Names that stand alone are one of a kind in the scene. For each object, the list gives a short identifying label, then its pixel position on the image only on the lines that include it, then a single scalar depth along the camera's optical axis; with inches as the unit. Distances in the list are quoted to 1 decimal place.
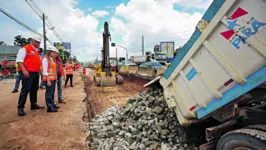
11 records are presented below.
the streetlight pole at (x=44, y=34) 659.4
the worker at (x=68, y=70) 400.8
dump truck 72.2
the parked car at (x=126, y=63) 919.5
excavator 440.8
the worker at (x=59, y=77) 225.6
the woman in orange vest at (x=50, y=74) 166.6
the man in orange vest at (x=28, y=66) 155.2
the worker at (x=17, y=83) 303.7
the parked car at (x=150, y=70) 455.2
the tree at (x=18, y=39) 2144.1
